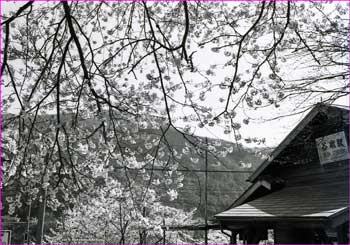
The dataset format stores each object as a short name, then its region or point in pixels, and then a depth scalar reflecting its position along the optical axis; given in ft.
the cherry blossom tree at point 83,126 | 17.16
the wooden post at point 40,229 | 43.22
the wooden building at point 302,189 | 27.68
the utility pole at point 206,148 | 17.69
